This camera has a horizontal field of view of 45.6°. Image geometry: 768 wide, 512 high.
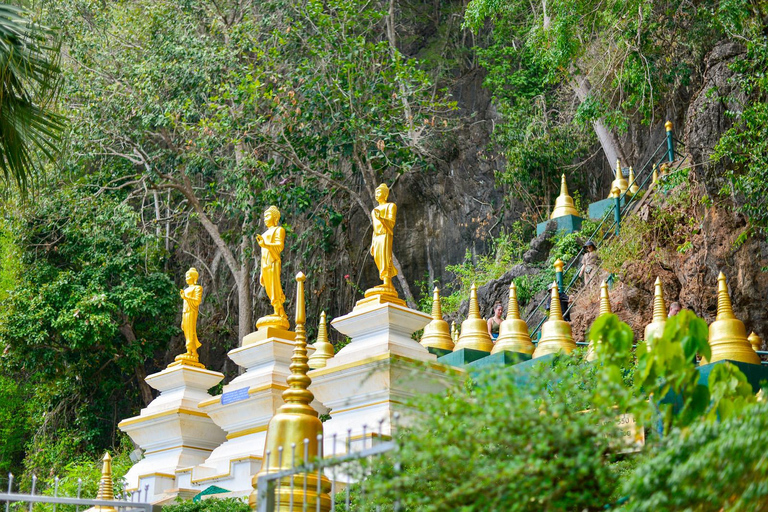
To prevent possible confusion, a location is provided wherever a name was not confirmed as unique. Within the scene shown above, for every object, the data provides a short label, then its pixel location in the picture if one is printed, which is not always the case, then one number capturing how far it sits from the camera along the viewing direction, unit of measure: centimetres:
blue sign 1026
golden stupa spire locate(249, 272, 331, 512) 649
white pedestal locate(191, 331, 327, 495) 991
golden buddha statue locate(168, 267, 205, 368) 1201
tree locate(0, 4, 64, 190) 933
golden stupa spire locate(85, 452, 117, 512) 799
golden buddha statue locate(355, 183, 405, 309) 917
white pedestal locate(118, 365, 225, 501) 1118
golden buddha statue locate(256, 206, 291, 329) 1059
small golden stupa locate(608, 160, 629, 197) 1786
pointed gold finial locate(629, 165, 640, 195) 1755
